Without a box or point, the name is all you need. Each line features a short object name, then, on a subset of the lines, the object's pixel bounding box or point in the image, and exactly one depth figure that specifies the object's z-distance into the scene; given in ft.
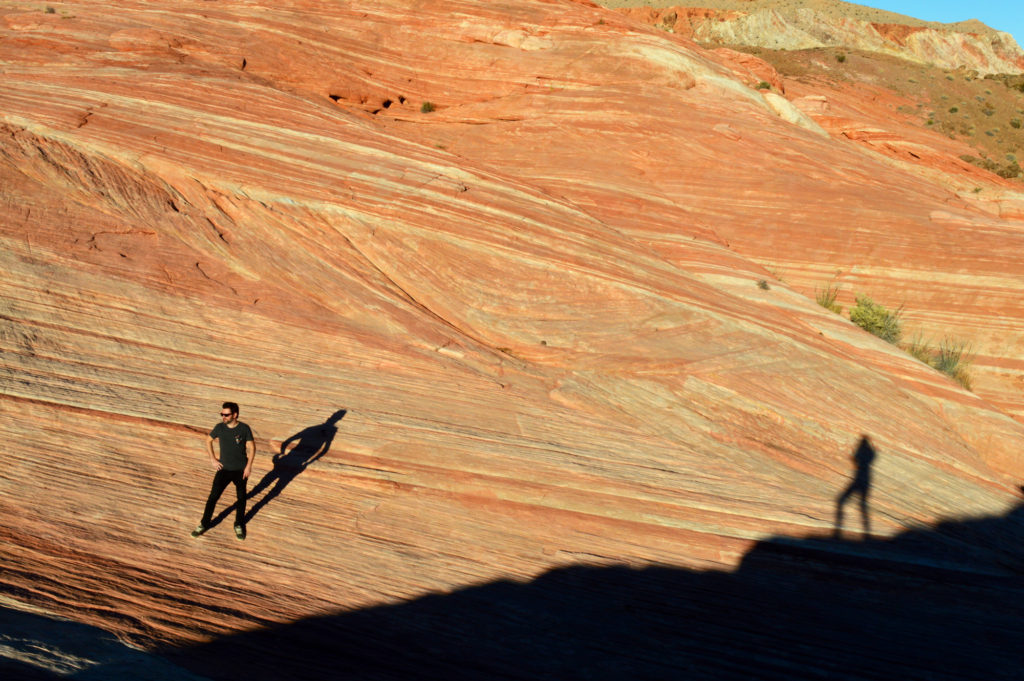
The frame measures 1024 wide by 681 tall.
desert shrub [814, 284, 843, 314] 53.42
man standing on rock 22.50
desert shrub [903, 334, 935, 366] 50.65
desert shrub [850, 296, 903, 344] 50.98
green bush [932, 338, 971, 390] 50.16
